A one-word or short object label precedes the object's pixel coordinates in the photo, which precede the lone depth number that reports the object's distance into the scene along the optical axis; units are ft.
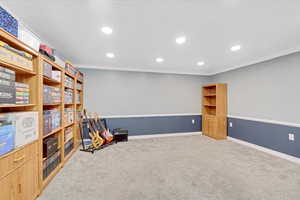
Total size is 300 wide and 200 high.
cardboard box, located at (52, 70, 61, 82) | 7.43
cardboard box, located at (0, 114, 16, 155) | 3.97
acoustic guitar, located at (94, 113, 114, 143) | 12.22
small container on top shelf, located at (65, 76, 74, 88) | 9.09
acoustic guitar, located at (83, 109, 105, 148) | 11.46
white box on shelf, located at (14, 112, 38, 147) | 4.59
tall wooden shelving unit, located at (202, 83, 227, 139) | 14.33
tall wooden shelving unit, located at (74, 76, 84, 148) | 11.12
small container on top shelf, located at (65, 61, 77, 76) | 9.32
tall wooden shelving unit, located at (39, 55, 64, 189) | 5.85
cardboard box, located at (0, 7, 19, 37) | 4.01
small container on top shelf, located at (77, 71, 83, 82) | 11.67
